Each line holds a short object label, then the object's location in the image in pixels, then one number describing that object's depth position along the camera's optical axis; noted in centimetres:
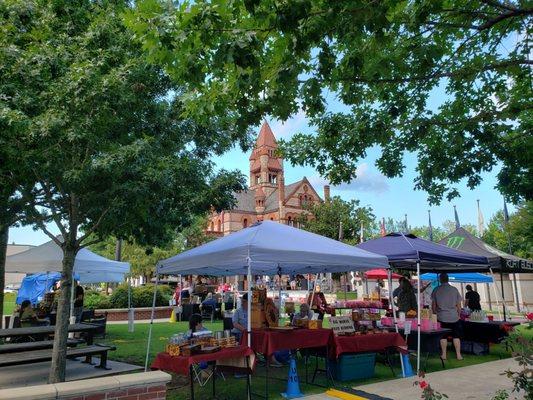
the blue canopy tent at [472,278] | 2166
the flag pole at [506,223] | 4009
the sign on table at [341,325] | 809
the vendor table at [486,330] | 1089
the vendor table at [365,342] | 786
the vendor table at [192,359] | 617
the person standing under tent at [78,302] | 1403
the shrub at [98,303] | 2172
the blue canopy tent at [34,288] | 2323
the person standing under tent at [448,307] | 1057
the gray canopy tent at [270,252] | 726
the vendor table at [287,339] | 723
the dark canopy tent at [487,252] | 1206
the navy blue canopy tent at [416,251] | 920
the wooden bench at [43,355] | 804
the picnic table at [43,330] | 917
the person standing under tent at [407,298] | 1159
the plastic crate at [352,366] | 816
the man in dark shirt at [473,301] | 1412
